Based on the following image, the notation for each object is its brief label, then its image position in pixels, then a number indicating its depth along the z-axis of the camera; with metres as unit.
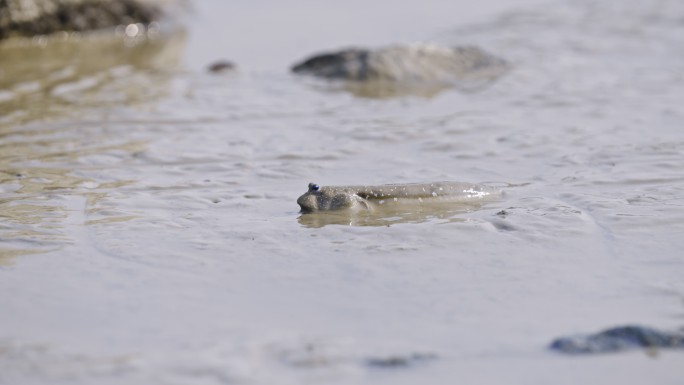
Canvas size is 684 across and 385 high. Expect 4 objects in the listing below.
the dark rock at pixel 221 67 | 16.70
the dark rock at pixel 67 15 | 19.67
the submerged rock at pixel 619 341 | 5.69
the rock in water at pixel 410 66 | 15.78
